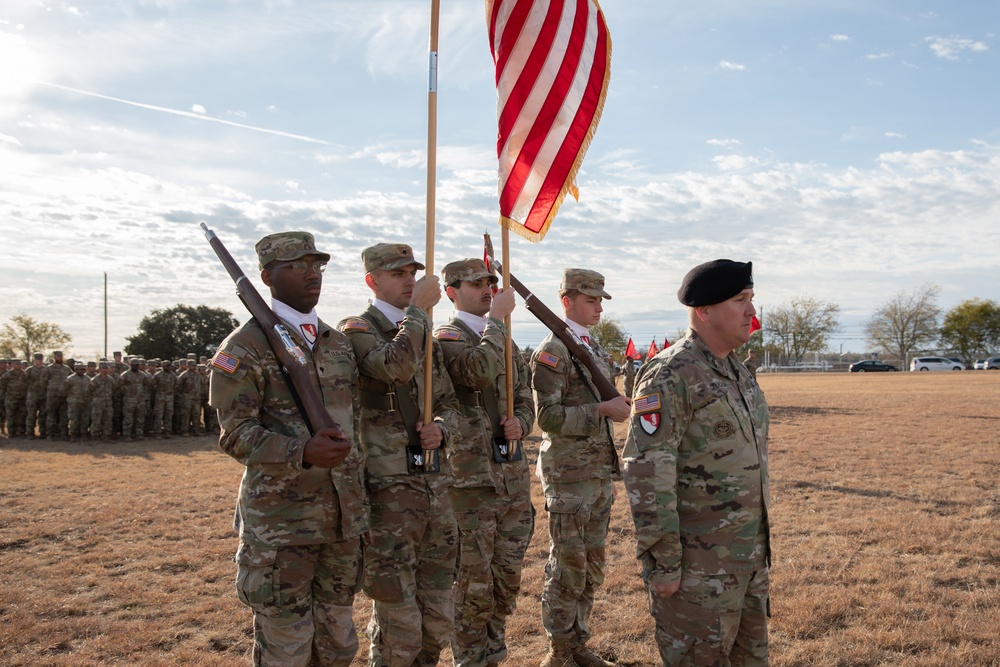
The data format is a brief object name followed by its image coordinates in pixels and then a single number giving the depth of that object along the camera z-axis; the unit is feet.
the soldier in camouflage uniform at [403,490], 11.80
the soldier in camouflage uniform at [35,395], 63.26
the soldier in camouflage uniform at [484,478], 13.76
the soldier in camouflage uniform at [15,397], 63.93
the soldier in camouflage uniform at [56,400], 61.52
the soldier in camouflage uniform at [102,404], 59.67
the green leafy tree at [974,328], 234.58
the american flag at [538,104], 15.42
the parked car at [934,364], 198.08
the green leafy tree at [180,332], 133.39
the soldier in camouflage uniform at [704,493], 9.71
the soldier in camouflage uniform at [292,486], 10.26
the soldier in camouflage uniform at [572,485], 14.56
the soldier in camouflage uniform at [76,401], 60.18
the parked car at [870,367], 202.90
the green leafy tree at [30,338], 174.42
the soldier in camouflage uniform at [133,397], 60.49
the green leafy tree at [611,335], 181.88
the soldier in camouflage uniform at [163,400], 62.64
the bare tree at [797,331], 256.73
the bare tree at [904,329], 249.14
